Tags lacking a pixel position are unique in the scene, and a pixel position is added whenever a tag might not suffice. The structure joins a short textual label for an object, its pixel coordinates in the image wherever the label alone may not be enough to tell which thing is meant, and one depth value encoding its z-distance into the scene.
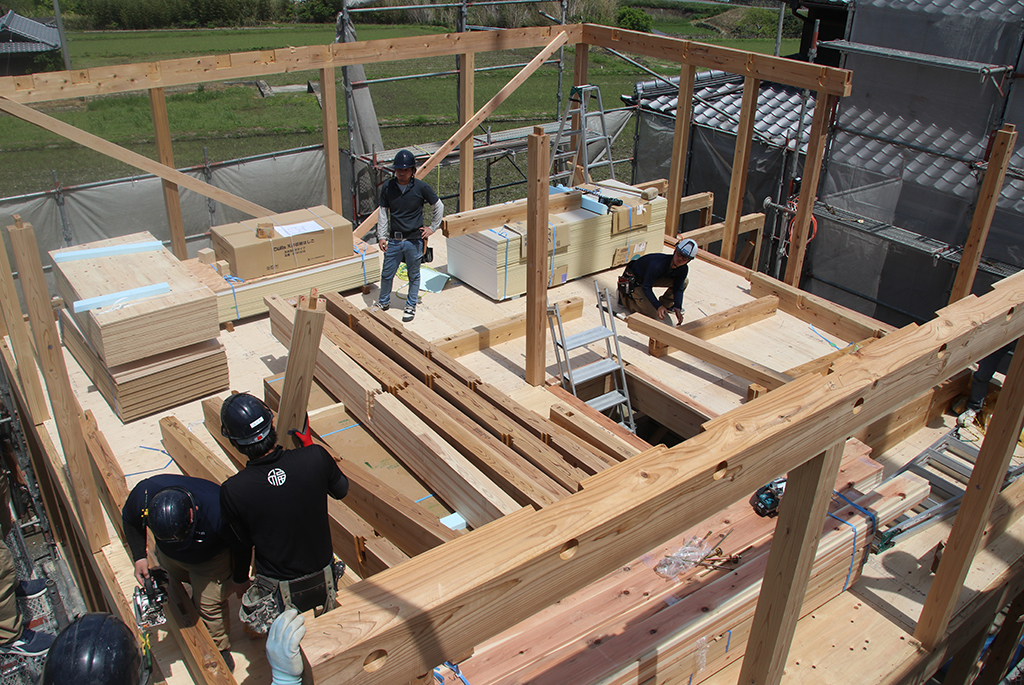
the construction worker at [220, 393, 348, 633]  3.81
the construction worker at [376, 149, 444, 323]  8.45
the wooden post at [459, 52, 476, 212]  10.66
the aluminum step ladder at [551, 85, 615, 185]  9.79
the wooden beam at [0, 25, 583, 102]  7.96
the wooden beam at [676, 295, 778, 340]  8.38
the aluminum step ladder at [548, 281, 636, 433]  7.29
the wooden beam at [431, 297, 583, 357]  8.01
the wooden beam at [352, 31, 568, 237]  10.27
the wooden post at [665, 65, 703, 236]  9.85
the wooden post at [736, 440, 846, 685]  2.77
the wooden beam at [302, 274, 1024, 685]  1.89
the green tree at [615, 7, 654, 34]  36.12
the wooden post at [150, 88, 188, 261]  8.62
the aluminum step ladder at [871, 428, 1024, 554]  4.91
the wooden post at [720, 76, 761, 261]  9.31
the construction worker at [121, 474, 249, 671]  3.89
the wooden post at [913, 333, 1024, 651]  3.69
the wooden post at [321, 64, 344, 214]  9.48
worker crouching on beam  8.38
